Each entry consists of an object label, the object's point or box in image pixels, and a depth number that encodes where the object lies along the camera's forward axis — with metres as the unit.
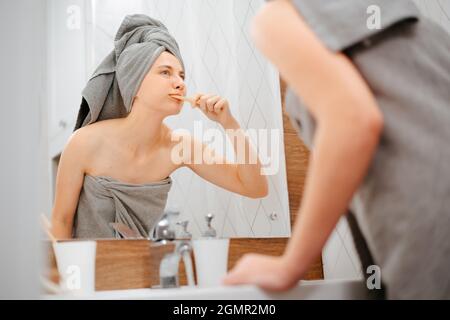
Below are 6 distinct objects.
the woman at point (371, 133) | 0.59
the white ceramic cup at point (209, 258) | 1.05
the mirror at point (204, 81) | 1.09
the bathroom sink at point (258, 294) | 0.70
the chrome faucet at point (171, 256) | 1.00
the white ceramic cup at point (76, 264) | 0.97
